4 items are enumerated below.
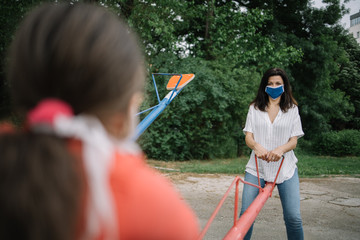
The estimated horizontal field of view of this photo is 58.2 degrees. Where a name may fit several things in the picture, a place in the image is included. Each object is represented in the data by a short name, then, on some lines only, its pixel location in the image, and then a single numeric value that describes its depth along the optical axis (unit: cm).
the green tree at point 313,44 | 1582
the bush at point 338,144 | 1383
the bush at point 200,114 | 1027
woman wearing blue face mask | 264
